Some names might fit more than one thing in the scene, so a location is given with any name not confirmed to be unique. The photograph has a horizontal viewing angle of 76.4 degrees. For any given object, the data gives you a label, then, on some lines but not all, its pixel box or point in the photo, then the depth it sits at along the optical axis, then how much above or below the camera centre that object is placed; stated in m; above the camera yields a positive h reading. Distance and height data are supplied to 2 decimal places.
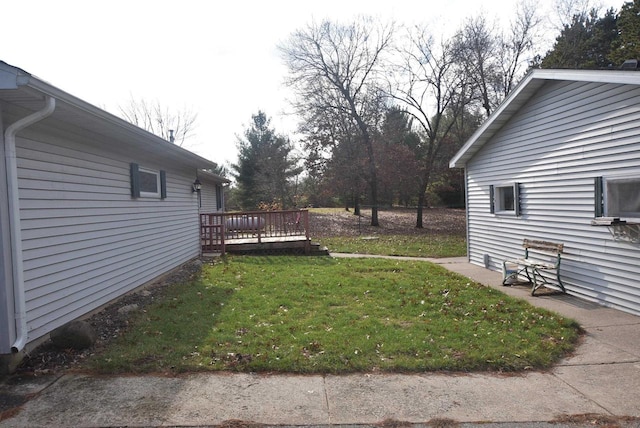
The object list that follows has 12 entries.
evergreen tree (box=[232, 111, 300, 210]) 29.75 +3.24
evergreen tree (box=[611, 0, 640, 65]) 19.12 +8.03
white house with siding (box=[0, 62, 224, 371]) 3.94 +0.07
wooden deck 12.23 -0.92
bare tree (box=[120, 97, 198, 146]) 32.46 +6.97
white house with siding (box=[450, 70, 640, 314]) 5.68 +0.41
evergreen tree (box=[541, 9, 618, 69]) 23.03 +9.01
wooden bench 7.10 -1.17
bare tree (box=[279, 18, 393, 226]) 23.30 +7.24
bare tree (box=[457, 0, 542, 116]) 22.56 +8.14
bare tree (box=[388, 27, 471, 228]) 22.69 +6.51
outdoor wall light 11.91 +0.72
